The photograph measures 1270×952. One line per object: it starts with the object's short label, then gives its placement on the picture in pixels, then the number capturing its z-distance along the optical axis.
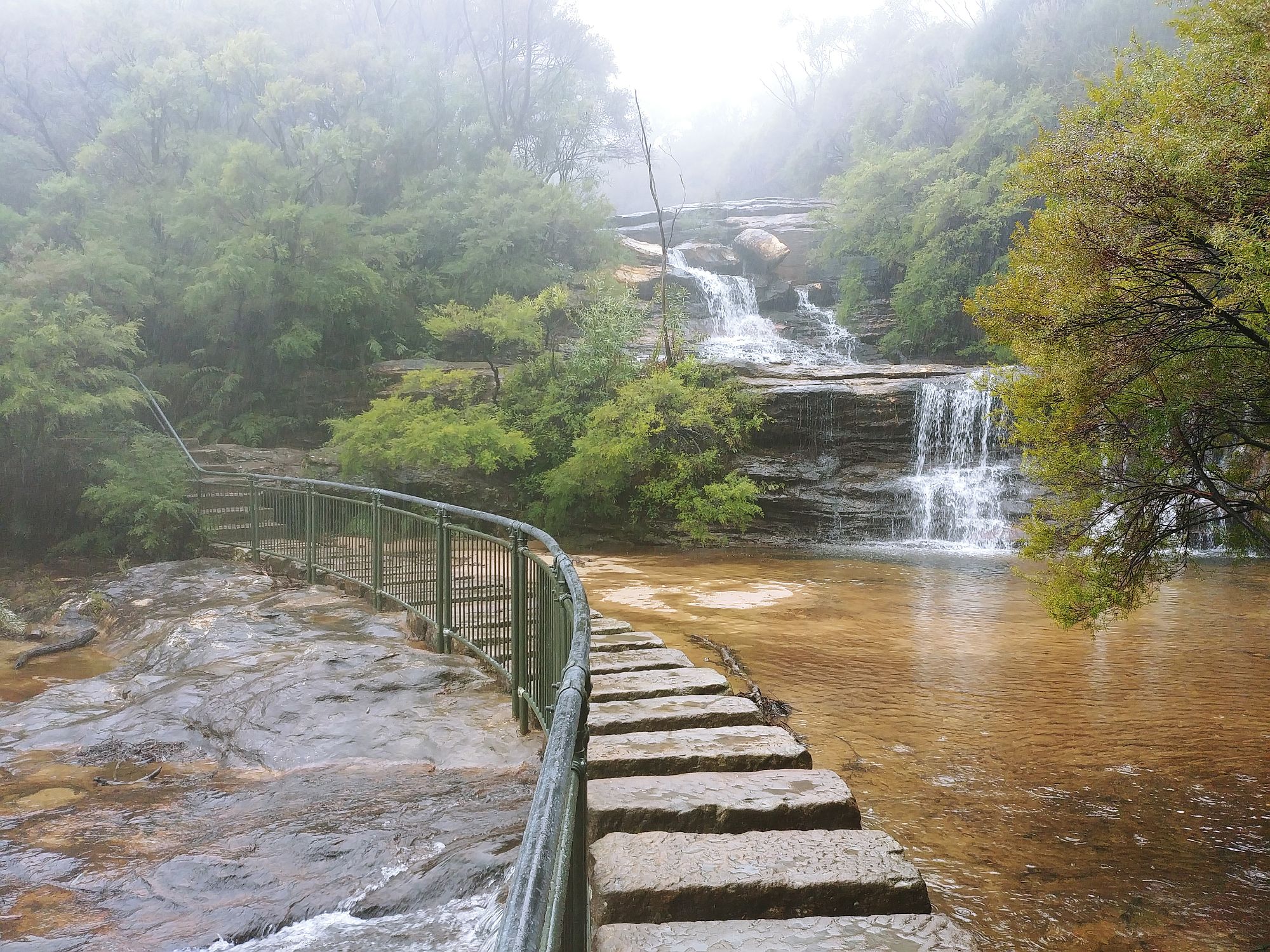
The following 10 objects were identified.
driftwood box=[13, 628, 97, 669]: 8.55
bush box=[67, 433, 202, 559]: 14.23
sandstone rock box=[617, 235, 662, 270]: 30.59
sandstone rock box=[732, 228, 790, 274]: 31.61
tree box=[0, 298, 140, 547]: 13.88
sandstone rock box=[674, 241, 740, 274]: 31.92
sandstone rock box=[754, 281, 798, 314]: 30.39
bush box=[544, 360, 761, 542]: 17.03
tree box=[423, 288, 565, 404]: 18.55
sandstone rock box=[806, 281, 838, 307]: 30.70
